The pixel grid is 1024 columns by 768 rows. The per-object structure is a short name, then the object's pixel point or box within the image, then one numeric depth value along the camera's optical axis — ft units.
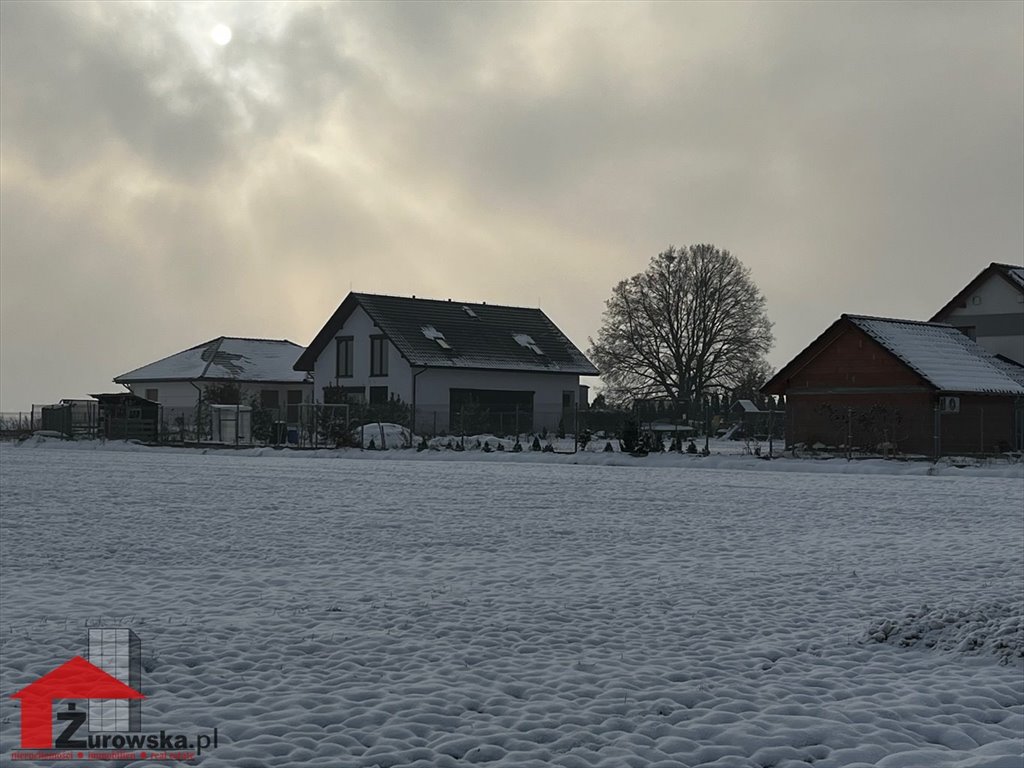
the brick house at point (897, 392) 122.83
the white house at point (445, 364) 178.81
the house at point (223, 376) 235.81
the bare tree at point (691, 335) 225.97
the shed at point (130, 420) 177.99
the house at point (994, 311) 156.56
